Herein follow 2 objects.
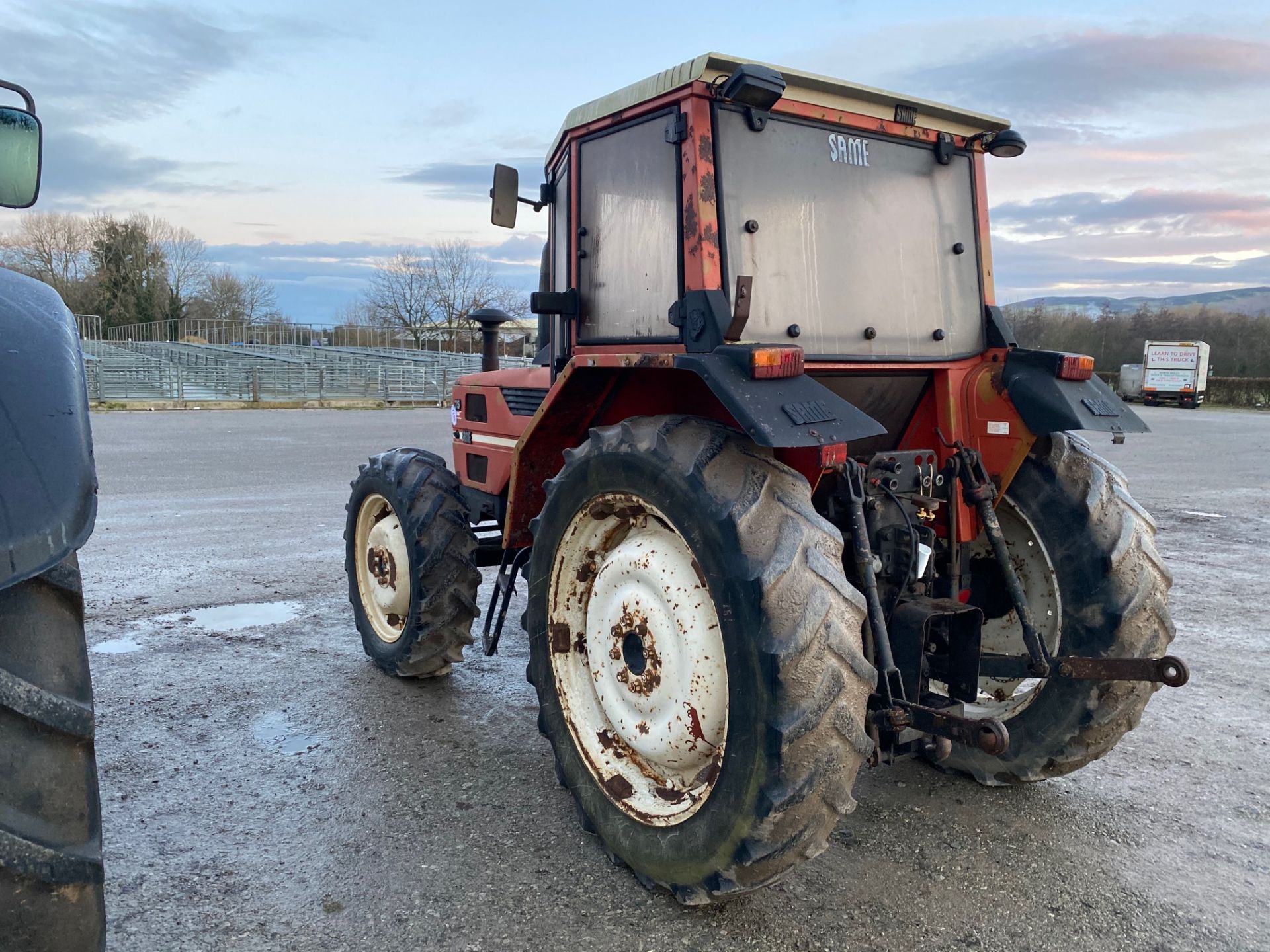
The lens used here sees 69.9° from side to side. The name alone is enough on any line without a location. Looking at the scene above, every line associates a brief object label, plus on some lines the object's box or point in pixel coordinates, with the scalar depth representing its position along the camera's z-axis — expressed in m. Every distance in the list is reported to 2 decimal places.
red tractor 2.54
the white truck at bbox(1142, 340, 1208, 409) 40.12
